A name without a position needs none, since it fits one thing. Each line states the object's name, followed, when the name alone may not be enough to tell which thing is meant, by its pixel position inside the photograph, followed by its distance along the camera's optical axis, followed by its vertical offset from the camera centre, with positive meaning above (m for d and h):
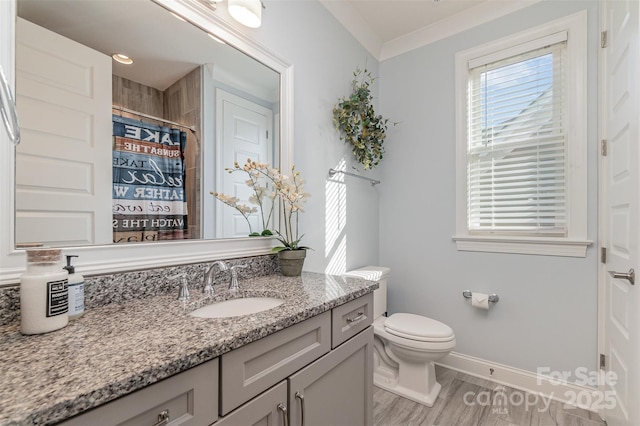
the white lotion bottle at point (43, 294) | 0.69 -0.20
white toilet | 1.76 -0.87
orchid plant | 1.45 +0.09
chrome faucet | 1.13 -0.26
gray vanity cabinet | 0.58 -0.46
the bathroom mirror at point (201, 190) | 0.79 +0.07
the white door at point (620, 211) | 1.19 +0.01
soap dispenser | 0.78 -0.22
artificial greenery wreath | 2.08 +0.67
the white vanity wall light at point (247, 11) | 1.29 +0.91
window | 1.80 +0.48
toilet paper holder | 2.04 -0.60
